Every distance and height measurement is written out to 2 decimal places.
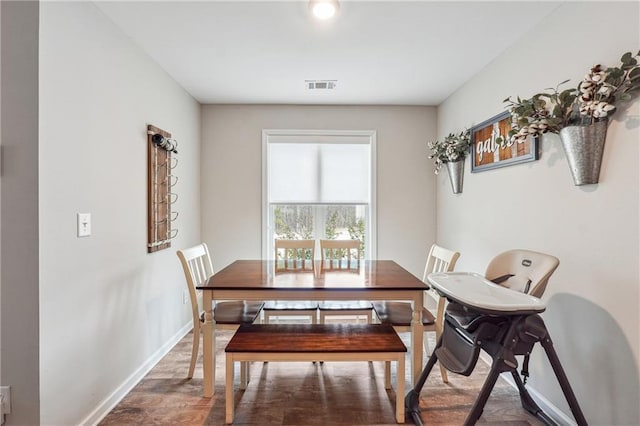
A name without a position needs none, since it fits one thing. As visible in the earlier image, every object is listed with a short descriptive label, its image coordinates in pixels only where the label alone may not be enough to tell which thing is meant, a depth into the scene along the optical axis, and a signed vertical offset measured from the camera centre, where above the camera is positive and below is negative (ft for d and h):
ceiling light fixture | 5.56 +3.82
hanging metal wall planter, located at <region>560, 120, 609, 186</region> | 4.98 +1.08
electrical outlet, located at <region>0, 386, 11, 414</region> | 4.80 -2.97
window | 11.72 +1.19
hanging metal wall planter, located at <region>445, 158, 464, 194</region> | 9.75 +1.27
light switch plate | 5.52 -0.23
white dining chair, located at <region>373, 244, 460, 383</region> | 7.25 -2.58
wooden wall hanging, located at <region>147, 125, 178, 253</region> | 7.93 +0.69
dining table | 6.39 -1.66
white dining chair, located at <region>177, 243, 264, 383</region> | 7.36 -2.58
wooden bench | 5.87 -2.68
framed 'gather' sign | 6.81 +1.64
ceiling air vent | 9.45 +4.09
